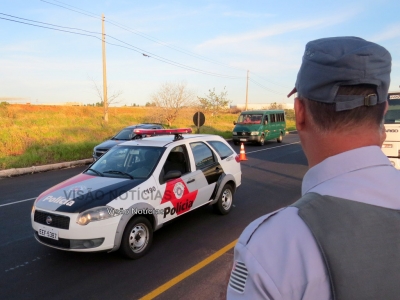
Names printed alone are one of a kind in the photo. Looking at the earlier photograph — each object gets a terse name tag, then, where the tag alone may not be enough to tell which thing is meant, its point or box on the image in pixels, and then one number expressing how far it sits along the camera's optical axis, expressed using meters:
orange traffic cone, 13.67
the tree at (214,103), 41.94
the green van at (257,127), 20.53
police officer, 0.82
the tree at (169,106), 33.22
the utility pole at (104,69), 24.38
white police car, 4.05
